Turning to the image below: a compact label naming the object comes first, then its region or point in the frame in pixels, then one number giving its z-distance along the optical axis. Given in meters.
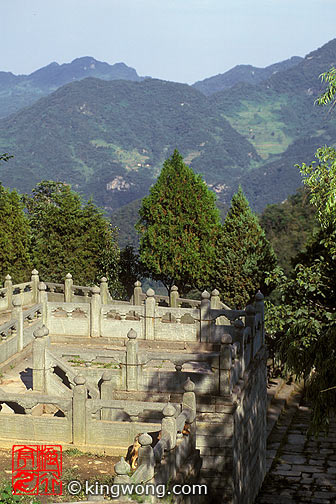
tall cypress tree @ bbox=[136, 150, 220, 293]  30.03
